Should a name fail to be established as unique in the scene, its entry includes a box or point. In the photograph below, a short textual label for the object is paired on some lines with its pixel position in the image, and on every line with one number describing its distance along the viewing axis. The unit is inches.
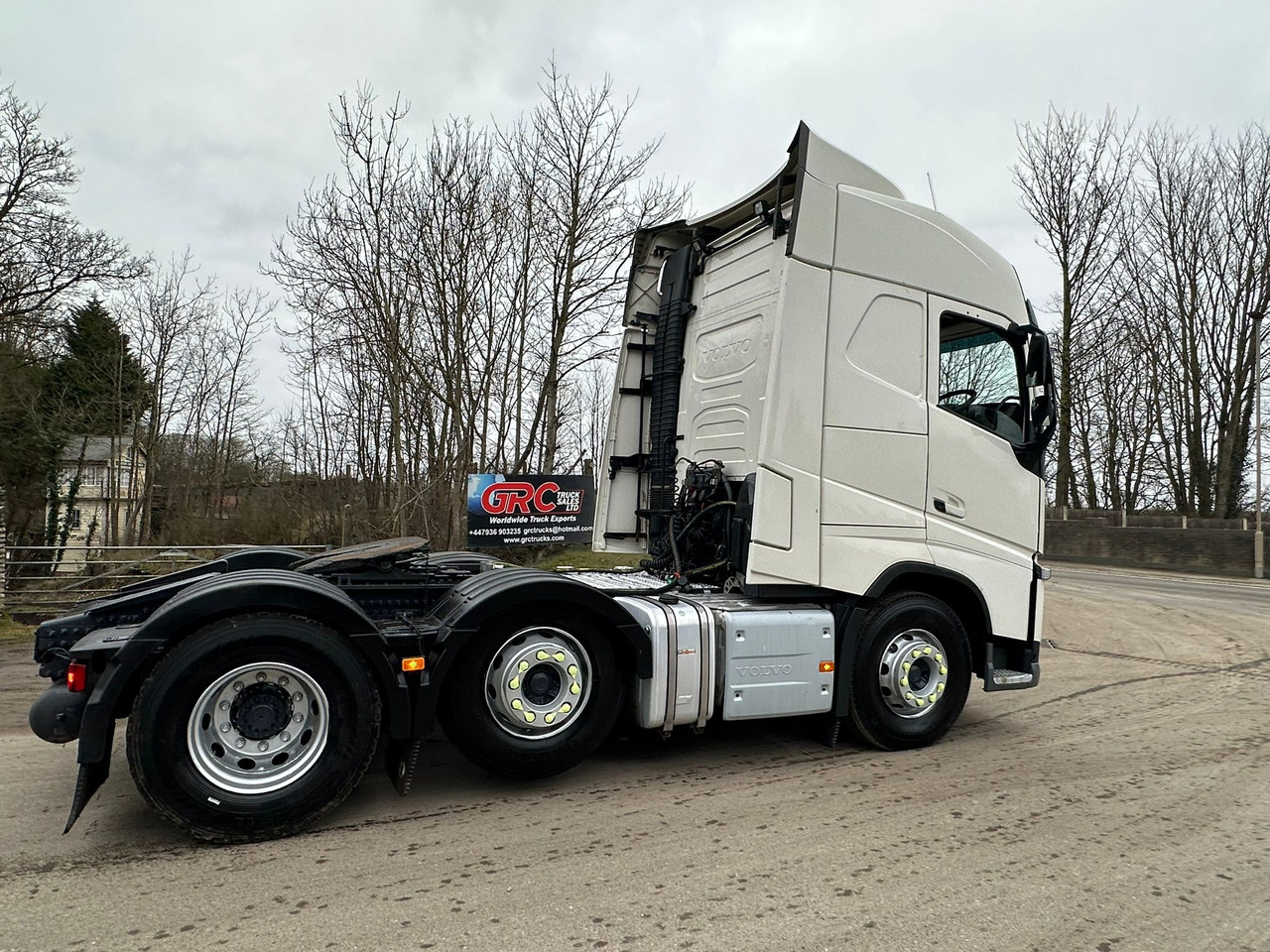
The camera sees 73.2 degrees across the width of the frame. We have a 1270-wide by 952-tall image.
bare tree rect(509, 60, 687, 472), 754.2
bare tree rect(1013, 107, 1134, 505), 1318.9
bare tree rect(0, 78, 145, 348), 837.2
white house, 1086.4
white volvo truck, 152.2
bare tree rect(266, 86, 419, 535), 717.3
